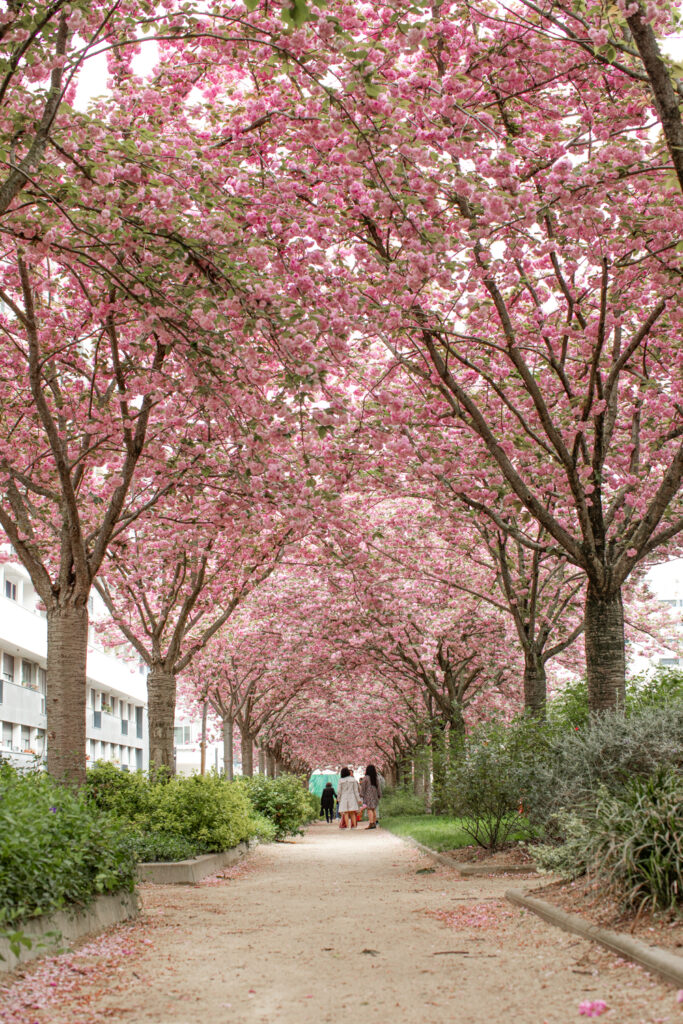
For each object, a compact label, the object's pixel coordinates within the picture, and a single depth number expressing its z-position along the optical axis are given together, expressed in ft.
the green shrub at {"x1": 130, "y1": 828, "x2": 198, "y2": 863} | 39.49
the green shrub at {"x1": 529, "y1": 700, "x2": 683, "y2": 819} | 25.14
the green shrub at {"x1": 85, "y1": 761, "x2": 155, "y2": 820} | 43.65
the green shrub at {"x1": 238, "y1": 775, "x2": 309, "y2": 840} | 81.56
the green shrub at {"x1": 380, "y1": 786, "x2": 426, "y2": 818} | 104.53
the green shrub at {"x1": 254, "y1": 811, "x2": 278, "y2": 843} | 67.38
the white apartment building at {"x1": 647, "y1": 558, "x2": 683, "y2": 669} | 87.81
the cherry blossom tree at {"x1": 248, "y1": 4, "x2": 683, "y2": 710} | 24.35
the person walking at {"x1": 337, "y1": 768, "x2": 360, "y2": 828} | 104.99
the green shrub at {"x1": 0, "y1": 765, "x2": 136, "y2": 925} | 19.27
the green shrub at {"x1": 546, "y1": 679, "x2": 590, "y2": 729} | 44.37
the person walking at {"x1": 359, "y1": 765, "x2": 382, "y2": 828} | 101.91
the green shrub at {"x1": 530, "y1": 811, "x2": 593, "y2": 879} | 22.92
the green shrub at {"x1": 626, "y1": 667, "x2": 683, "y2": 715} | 44.14
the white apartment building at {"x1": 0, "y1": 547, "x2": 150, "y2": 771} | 107.14
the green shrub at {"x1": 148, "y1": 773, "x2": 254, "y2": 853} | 43.80
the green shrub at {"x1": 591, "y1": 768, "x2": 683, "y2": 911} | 18.90
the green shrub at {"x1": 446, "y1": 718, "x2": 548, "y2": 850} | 36.60
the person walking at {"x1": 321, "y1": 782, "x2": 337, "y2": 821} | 142.43
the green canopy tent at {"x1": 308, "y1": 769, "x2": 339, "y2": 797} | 296.30
